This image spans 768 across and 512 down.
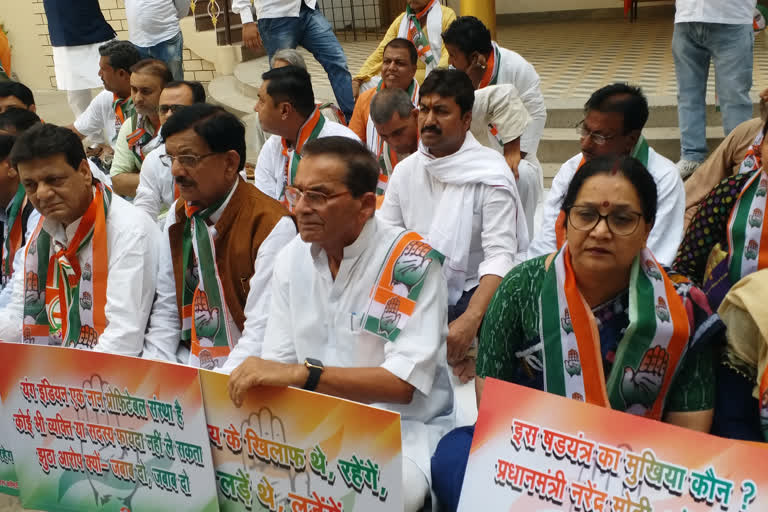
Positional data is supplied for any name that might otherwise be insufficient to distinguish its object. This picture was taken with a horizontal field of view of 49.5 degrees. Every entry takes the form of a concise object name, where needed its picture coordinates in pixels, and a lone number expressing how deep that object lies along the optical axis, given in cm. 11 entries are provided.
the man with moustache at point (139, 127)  487
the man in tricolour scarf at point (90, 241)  299
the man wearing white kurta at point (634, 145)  325
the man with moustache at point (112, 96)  540
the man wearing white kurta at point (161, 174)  430
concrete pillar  772
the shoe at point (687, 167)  536
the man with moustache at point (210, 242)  300
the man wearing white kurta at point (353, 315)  236
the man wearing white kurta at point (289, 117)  410
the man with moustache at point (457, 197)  339
